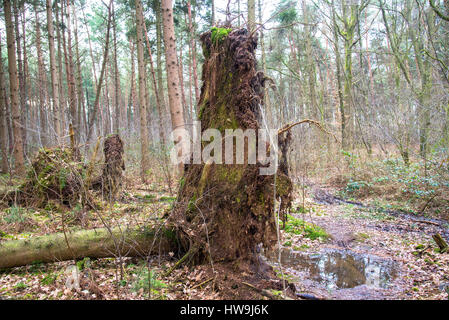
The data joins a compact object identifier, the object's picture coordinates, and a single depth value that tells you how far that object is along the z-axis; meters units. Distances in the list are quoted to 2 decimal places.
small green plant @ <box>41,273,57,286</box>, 3.44
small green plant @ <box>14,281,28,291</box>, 3.30
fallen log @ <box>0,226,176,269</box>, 3.66
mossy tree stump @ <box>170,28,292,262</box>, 3.69
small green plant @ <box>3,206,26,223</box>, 4.92
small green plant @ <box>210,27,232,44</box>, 4.15
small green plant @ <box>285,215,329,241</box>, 5.85
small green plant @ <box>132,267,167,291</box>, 3.33
